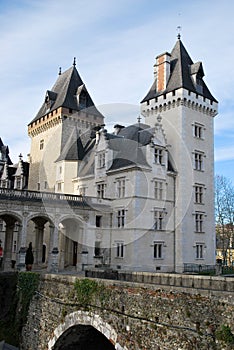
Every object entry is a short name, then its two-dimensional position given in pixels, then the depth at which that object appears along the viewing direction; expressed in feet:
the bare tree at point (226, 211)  137.90
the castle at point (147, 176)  93.97
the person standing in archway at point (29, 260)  81.76
